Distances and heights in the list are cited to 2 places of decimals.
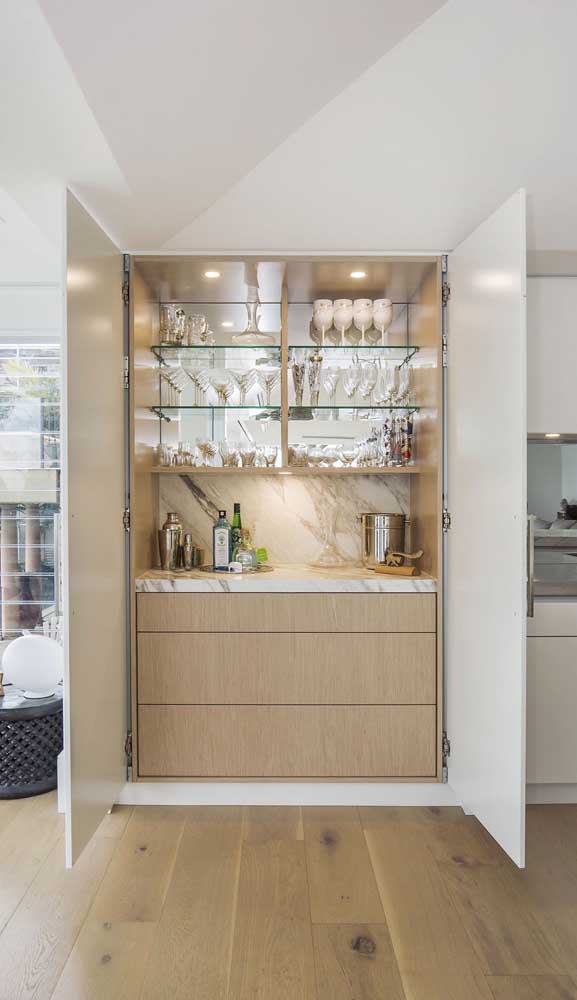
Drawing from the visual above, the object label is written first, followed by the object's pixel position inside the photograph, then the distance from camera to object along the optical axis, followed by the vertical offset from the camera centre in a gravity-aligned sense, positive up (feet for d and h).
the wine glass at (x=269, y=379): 10.21 +1.66
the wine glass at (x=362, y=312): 10.07 +2.61
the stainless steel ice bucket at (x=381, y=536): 10.30 -0.64
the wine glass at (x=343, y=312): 10.03 +2.60
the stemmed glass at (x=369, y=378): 10.27 +1.69
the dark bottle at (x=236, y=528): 10.56 -0.53
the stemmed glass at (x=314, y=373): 10.22 +1.75
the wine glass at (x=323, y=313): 10.09 +2.60
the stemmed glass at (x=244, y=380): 10.22 +1.66
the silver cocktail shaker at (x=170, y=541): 10.21 -0.70
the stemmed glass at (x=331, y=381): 10.27 +1.64
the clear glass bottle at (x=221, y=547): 10.02 -0.77
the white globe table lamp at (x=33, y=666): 9.87 -2.43
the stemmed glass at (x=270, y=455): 10.28 +0.56
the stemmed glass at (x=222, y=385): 10.23 +1.58
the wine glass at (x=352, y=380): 10.25 +1.66
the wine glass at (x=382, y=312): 10.02 +2.59
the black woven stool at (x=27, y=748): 9.53 -3.49
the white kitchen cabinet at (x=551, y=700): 9.18 -2.73
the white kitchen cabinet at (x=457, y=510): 7.13 -0.20
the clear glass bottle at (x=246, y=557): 10.22 -0.94
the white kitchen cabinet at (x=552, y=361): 9.48 +1.78
